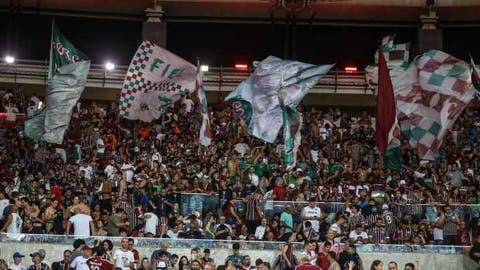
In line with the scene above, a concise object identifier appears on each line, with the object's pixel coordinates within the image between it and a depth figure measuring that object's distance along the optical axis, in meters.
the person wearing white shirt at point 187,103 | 32.69
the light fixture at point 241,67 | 38.13
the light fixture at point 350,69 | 38.11
